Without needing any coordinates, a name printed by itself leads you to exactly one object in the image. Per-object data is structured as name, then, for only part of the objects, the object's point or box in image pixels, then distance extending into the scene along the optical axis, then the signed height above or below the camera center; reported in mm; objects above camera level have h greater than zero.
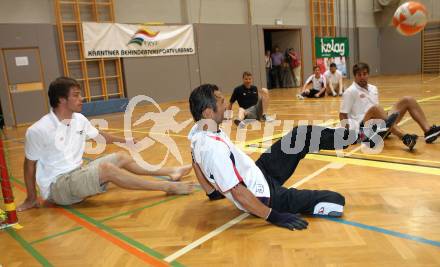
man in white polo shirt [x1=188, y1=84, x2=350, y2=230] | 2617 -718
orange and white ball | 7508 +743
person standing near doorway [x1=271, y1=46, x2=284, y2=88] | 18234 +151
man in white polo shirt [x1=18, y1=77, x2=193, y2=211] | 3432 -726
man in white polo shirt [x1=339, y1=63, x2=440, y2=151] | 5016 -598
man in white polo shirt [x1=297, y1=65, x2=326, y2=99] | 12508 -685
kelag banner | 19047 +842
